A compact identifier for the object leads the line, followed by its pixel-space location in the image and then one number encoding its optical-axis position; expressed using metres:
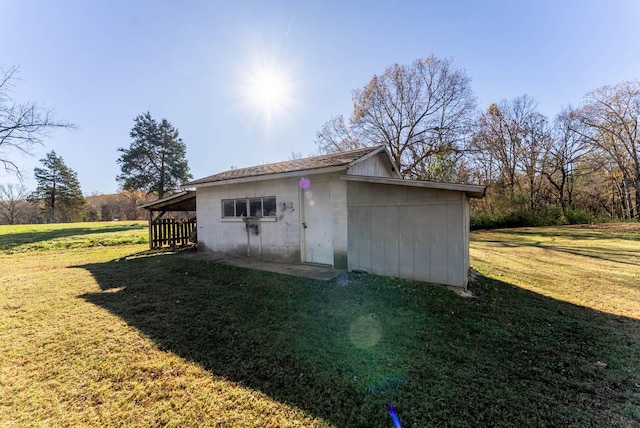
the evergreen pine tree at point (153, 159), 27.22
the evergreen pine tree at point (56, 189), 32.88
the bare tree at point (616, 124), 21.20
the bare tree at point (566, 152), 23.06
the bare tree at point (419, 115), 19.28
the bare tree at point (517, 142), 23.58
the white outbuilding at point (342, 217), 5.18
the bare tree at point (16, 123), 10.17
